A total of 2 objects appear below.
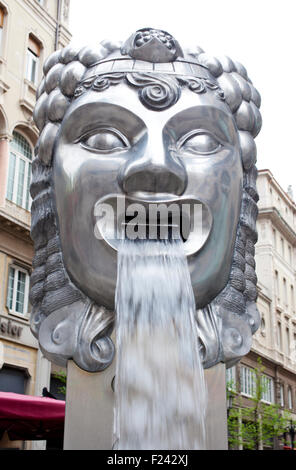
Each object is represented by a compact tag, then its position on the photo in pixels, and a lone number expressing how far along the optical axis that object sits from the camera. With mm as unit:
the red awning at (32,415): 5641
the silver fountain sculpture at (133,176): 2439
